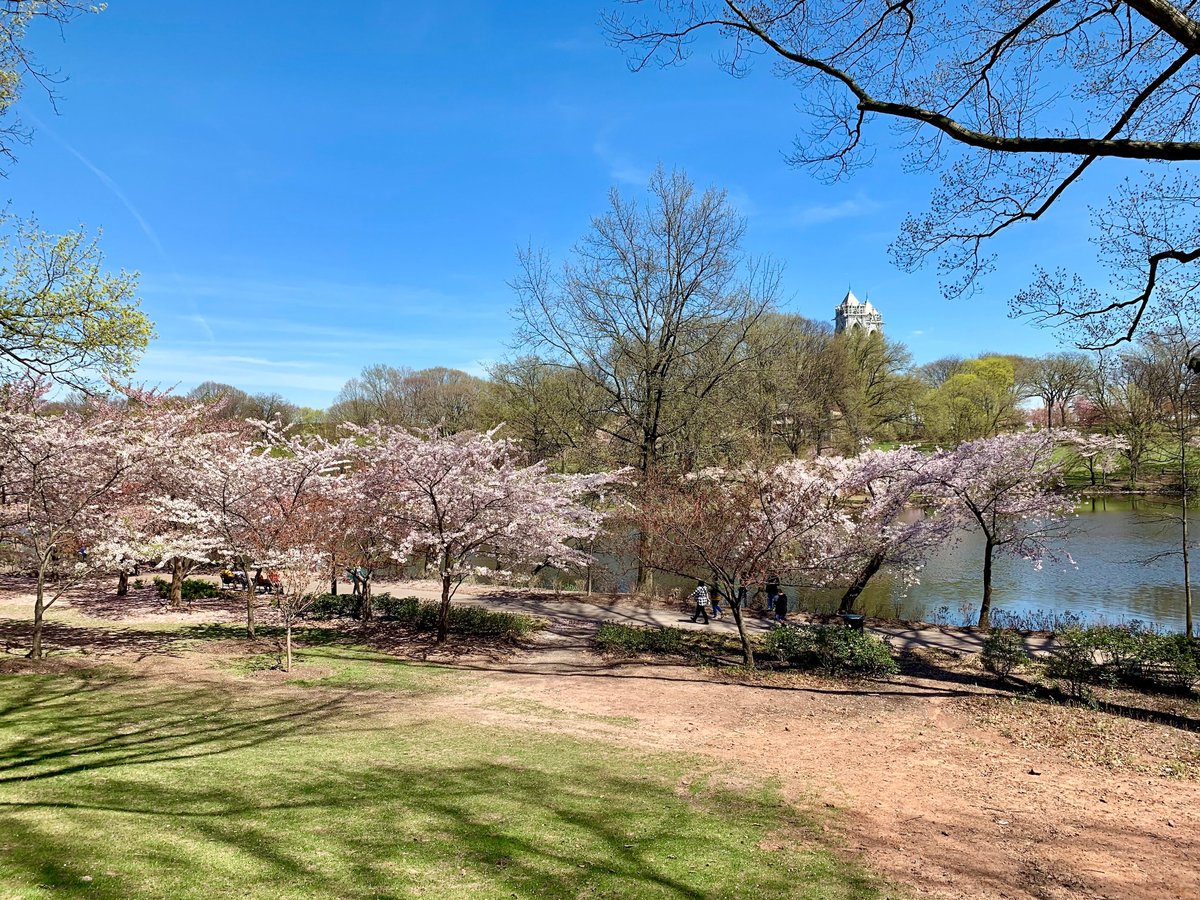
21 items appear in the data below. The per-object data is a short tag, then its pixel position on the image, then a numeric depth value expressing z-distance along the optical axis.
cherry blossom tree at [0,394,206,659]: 11.84
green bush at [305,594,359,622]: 18.36
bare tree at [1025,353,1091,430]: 49.13
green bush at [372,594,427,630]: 17.73
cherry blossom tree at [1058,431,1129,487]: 18.81
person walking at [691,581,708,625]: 18.09
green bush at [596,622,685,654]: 15.10
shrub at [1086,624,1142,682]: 11.68
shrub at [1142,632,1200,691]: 11.22
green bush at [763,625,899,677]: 12.91
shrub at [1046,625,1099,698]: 11.70
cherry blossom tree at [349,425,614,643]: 14.40
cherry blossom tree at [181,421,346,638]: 14.02
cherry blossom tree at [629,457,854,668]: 13.88
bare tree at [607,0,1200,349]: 6.24
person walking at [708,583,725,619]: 19.06
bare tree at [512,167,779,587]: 22.92
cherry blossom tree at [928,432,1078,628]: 18.28
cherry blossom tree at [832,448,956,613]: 18.02
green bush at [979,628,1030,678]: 12.64
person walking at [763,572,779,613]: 16.62
